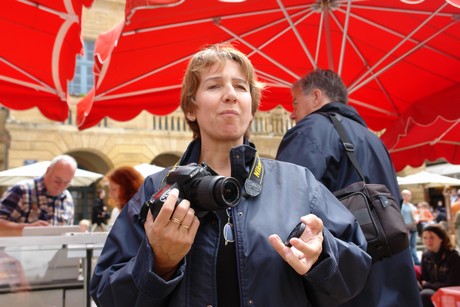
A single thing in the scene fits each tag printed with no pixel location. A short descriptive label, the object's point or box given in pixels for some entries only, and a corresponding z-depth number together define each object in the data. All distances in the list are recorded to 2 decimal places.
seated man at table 4.45
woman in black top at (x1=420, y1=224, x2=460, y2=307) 5.52
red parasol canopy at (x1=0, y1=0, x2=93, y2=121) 3.69
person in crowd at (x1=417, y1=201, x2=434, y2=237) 14.22
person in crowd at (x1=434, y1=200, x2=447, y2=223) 17.27
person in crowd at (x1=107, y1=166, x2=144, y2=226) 4.19
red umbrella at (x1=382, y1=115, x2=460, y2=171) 7.39
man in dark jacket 2.17
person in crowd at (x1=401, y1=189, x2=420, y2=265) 11.17
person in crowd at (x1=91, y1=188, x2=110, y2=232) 13.82
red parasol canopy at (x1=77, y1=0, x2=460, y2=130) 4.57
